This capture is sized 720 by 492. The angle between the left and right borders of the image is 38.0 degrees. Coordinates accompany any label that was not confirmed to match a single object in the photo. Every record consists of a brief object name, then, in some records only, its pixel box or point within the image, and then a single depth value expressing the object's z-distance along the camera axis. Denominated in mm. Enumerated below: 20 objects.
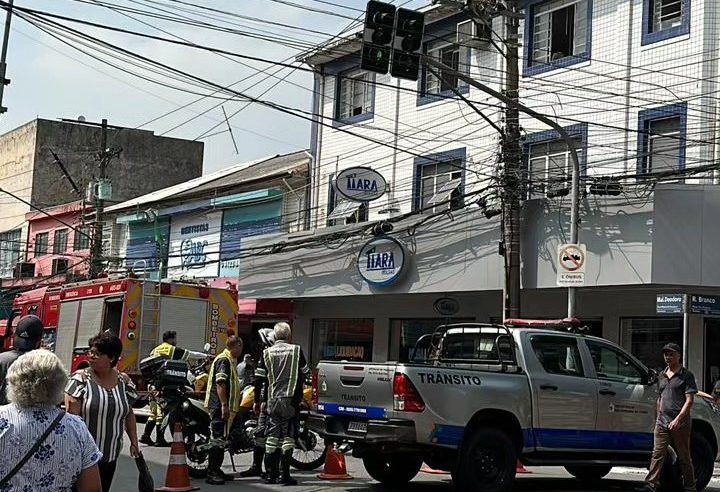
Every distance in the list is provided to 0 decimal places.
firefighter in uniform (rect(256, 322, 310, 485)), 11758
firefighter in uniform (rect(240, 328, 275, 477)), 12094
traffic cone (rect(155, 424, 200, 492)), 10664
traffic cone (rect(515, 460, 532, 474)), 14080
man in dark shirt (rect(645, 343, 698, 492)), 11320
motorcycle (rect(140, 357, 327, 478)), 11703
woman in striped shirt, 7090
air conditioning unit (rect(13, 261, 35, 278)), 44938
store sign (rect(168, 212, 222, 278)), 32031
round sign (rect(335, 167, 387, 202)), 23703
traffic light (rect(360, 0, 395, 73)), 14148
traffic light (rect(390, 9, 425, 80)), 14148
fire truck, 20594
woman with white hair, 4488
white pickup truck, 10711
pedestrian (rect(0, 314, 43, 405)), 7020
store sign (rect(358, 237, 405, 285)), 22781
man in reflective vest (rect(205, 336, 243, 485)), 11734
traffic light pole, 15047
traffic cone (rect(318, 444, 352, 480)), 12453
